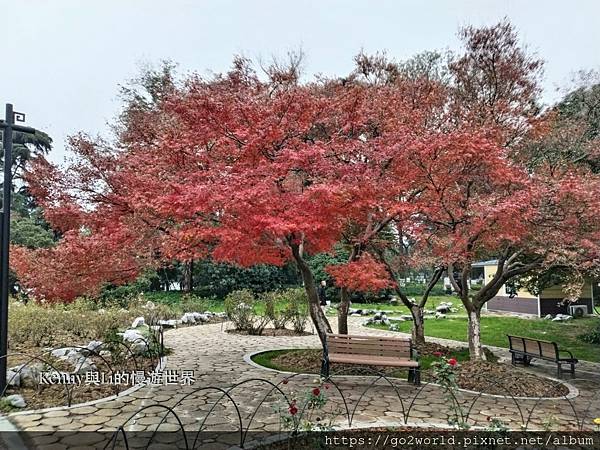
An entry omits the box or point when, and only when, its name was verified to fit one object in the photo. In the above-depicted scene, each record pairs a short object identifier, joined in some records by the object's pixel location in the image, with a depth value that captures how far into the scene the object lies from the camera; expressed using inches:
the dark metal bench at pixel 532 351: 298.7
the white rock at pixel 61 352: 290.8
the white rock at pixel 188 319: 572.4
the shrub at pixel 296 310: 502.6
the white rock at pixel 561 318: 655.1
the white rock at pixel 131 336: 312.1
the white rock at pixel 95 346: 292.7
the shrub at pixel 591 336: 462.6
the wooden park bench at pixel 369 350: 251.9
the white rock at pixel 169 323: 524.1
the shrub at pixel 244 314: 494.6
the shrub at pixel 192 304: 660.6
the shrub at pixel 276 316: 510.0
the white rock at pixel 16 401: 191.0
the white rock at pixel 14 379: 217.9
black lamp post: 202.2
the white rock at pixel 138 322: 427.6
